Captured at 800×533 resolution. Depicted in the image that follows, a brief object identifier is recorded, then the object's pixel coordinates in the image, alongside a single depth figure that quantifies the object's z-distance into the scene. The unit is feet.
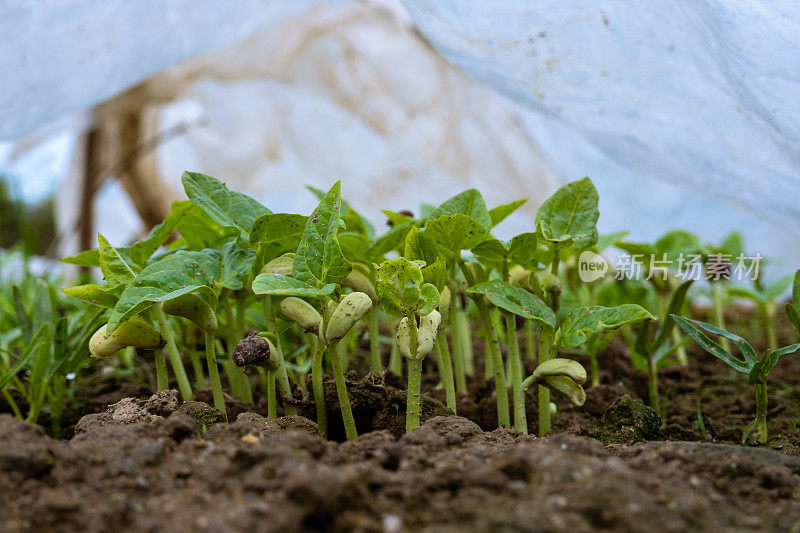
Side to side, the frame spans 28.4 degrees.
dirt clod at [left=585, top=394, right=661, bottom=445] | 1.83
